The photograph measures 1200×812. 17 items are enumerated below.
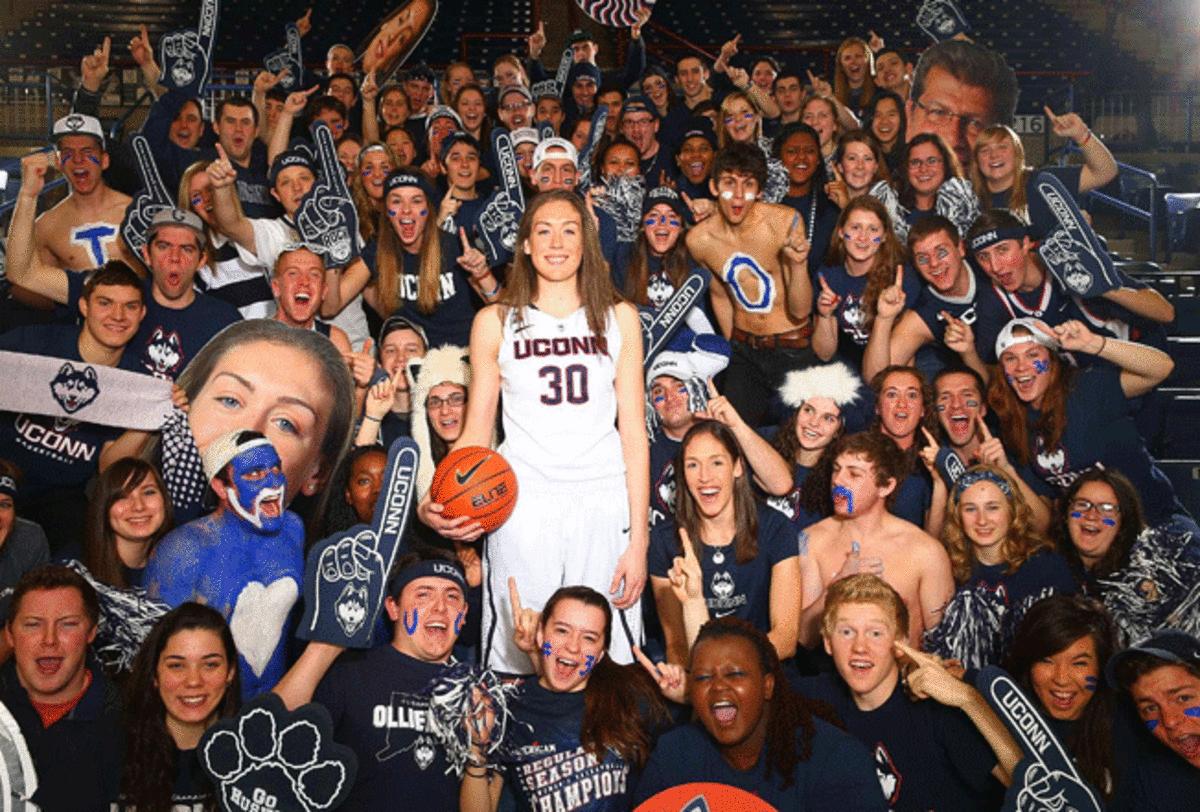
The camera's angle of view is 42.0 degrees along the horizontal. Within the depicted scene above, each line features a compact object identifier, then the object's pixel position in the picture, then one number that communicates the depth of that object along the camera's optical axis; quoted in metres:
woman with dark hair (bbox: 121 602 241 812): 4.00
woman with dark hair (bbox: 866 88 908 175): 7.68
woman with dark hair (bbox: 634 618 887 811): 3.91
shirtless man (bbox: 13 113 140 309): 6.55
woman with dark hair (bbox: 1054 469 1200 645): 4.83
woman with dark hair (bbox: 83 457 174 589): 4.61
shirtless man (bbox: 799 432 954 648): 4.94
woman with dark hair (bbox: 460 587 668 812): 4.18
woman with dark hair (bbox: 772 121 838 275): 7.01
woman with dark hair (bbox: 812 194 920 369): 6.12
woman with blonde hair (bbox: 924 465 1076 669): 4.68
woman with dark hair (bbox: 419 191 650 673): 4.52
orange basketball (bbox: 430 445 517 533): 4.40
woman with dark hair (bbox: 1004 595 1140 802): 4.15
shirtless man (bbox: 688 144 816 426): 6.29
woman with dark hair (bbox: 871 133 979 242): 6.70
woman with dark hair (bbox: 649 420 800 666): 4.77
